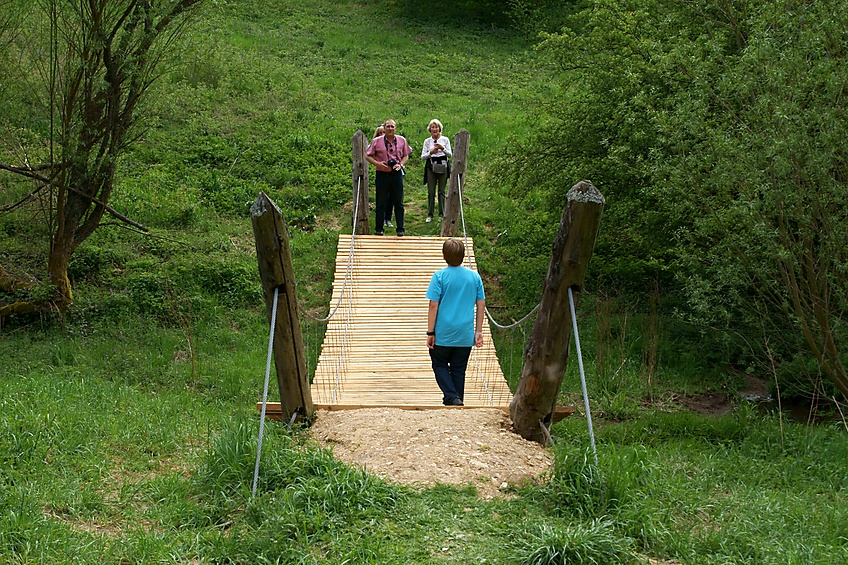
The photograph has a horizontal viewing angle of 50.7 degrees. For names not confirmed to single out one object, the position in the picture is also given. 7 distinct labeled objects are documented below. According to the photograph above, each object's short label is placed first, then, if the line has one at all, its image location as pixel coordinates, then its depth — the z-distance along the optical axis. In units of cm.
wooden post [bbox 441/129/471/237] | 1216
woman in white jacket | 1217
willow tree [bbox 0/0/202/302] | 998
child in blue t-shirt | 631
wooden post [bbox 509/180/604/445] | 521
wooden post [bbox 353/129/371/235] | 1228
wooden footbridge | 533
